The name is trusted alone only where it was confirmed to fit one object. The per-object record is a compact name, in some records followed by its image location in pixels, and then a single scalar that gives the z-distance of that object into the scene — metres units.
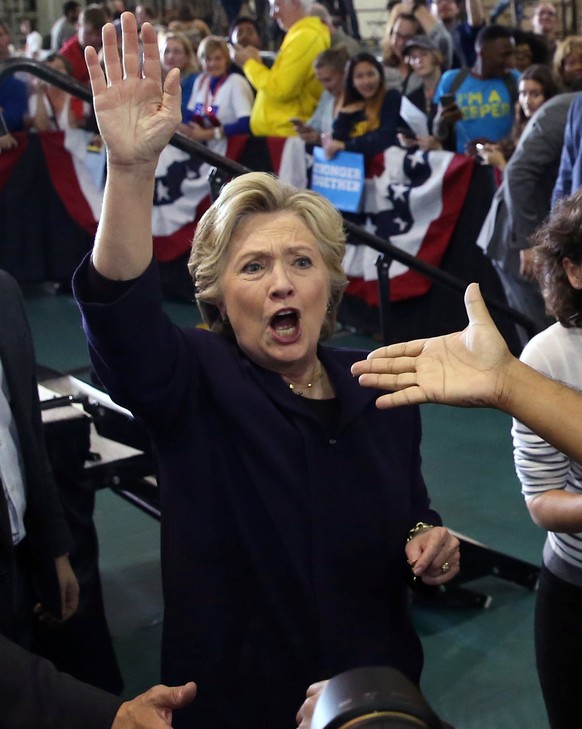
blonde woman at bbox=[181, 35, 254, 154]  7.42
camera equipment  0.82
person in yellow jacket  6.86
